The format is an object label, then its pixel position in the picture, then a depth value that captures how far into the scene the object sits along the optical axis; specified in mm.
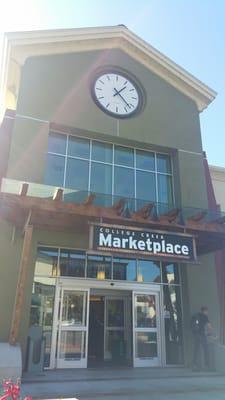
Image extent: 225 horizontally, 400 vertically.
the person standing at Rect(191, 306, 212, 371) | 10609
